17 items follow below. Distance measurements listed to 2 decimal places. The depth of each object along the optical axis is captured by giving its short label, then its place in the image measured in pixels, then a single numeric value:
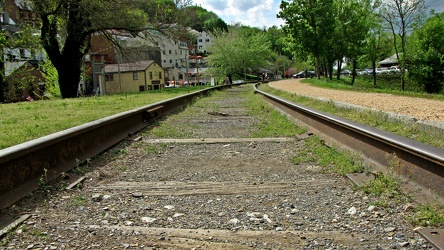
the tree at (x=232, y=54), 63.94
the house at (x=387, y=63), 97.25
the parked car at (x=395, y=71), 72.69
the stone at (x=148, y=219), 2.86
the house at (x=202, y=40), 133.75
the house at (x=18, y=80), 24.55
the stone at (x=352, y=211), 2.92
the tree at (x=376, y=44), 48.94
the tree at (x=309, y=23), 35.56
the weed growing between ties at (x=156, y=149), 5.47
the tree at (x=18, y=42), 20.12
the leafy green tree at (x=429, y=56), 36.75
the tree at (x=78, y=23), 19.02
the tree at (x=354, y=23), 44.03
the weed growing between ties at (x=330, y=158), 4.09
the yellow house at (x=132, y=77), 67.69
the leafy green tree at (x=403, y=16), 35.76
